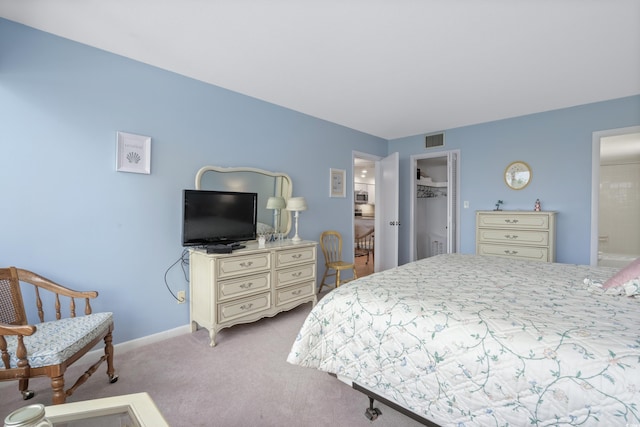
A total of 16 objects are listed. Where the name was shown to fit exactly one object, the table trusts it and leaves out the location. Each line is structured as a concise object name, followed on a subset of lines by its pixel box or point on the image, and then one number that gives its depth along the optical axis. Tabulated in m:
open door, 4.69
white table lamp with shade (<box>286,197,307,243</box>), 3.32
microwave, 9.30
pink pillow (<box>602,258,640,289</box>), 1.56
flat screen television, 2.53
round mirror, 3.88
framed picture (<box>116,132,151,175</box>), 2.33
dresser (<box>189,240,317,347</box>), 2.46
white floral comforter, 0.96
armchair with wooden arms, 1.40
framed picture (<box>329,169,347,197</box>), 4.20
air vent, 4.62
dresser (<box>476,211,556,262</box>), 3.44
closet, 5.63
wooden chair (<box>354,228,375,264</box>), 6.81
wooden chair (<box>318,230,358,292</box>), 3.91
